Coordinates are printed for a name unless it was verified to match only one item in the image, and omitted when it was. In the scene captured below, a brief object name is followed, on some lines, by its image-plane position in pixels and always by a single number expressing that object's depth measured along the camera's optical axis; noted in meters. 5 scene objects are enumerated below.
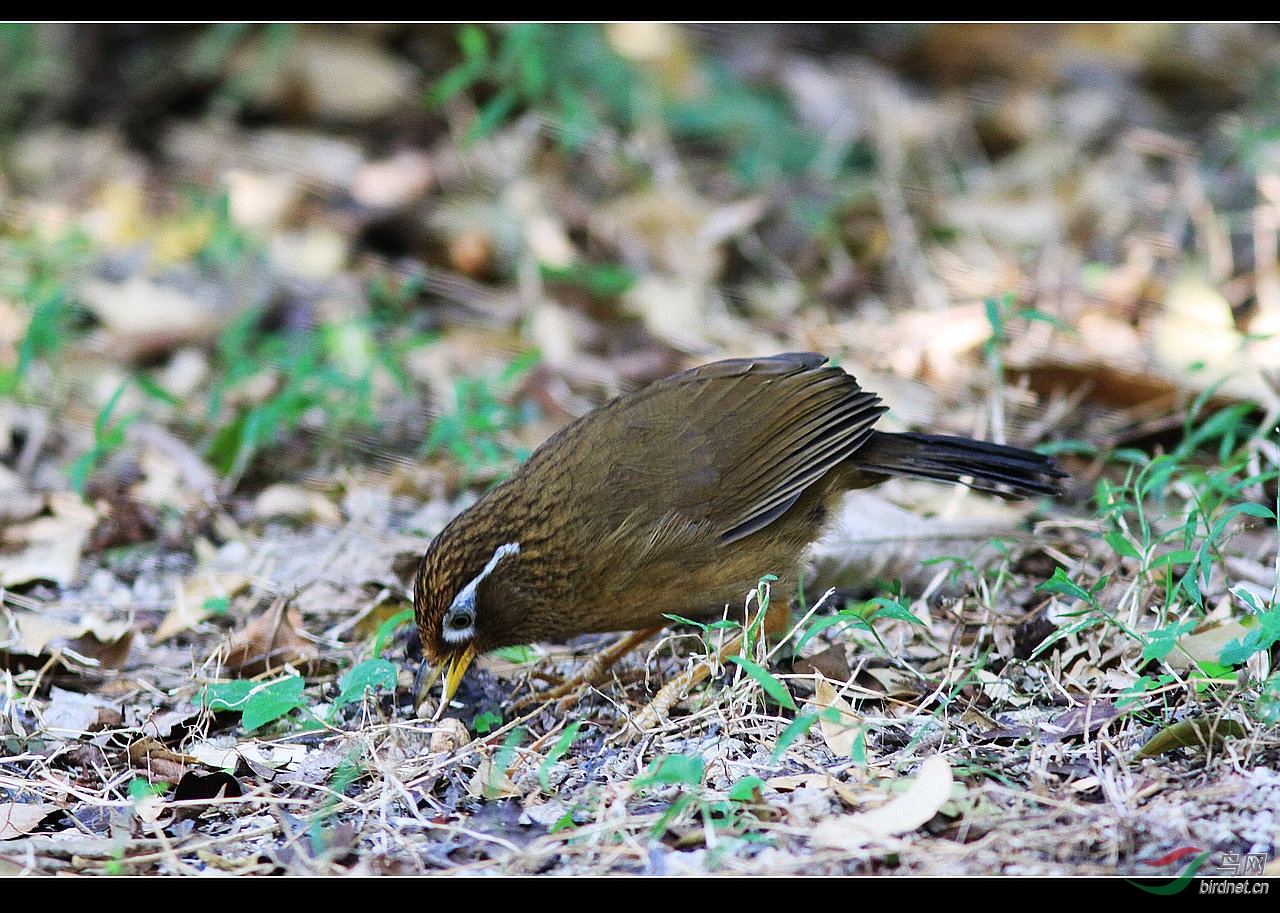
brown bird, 8.59
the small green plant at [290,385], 11.89
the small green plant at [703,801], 6.78
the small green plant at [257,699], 8.00
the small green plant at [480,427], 11.50
